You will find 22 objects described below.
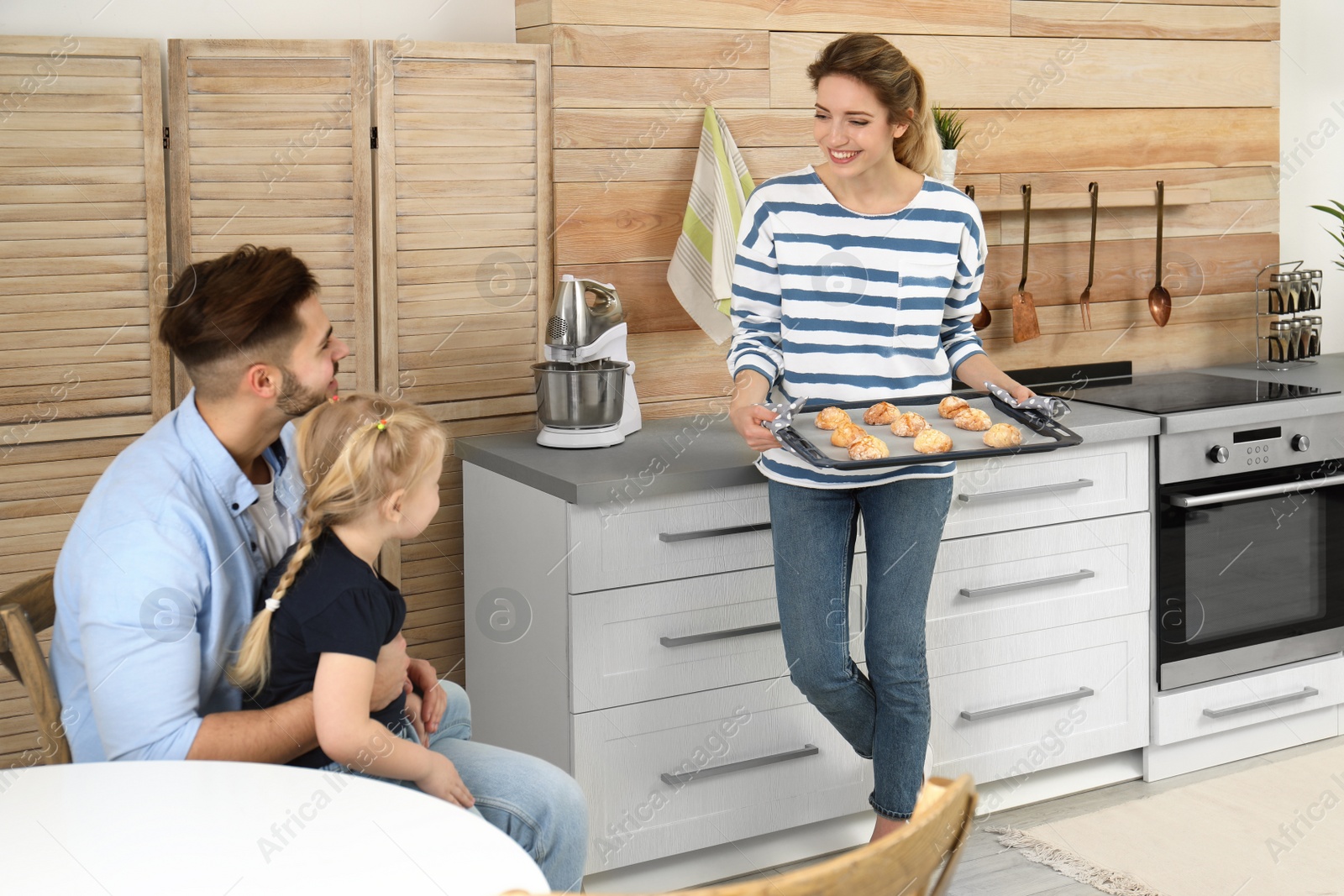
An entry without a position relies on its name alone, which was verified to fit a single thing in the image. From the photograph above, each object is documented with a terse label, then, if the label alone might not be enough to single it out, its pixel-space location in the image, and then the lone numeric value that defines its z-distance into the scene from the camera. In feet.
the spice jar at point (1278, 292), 10.75
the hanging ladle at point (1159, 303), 10.55
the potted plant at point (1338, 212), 10.88
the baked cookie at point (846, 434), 6.48
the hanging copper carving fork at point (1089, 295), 10.18
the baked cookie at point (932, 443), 6.53
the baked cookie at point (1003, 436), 6.70
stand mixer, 7.79
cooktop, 9.08
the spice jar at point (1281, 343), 10.68
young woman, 6.92
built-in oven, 8.94
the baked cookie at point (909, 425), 6.68
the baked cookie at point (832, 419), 6.69
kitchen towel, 8.46
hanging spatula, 9.97
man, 4.33
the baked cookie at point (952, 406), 7.02
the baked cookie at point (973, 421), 6.93
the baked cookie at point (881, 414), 6.75
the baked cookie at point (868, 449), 6.36
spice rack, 10.69
